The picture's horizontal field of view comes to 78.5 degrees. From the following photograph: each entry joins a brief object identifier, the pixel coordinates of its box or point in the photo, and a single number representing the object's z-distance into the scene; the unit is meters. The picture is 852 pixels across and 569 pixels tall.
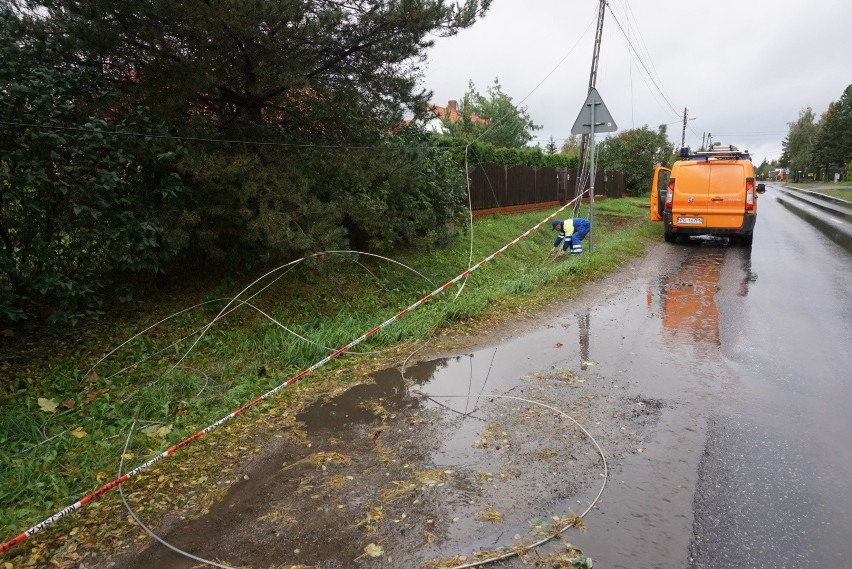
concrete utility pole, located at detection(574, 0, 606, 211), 16.02
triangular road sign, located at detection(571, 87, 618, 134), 10.16
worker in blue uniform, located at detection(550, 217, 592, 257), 11.09
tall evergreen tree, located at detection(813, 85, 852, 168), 57.78
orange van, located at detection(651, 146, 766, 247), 11.79
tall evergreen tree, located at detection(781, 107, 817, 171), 77.62
